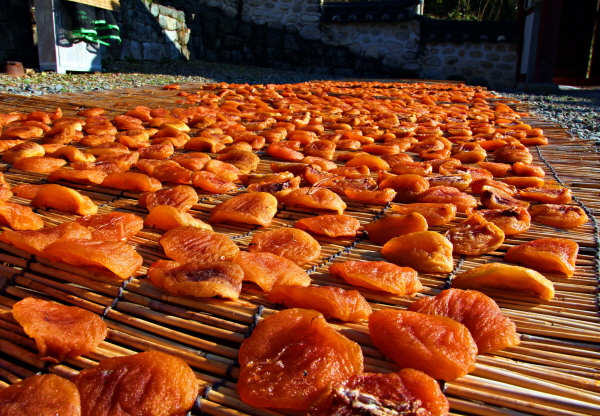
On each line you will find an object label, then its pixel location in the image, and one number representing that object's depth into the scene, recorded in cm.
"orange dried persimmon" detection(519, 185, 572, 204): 52
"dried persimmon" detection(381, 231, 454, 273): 37
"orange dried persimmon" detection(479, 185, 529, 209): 49
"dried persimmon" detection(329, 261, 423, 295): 33
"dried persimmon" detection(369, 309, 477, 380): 25
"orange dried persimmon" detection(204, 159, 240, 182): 59
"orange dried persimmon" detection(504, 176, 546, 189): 57
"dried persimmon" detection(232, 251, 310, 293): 33
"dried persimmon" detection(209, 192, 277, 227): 45
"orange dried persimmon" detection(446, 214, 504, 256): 41
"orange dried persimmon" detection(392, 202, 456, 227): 46
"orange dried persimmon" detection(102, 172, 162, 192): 53
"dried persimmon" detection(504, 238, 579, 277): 37
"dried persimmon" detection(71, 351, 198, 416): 23
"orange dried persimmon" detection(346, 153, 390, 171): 65
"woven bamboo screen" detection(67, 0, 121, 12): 218
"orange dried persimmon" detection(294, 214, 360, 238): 44
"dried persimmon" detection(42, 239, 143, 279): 33
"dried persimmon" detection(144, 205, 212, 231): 42
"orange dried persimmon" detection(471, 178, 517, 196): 55
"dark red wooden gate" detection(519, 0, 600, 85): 268
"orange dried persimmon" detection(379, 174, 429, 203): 53
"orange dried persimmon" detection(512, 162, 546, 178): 63
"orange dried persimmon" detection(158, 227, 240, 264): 36
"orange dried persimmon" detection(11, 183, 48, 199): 50
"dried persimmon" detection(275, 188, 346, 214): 48
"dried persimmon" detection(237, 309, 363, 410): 23
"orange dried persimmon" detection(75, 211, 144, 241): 39
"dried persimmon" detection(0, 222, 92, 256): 36
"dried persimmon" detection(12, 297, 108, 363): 27
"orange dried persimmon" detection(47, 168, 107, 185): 55
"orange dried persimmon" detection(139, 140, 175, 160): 67
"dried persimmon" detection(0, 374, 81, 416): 21
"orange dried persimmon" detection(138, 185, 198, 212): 48
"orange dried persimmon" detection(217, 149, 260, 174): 64
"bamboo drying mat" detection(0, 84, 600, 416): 25
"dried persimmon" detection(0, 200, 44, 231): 40
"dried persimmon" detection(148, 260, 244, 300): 31
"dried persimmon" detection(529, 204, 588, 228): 46
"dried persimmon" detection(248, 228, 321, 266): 38
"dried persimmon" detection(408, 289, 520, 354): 28
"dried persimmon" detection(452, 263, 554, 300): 34
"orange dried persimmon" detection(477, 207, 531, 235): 44
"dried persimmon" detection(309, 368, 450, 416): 22
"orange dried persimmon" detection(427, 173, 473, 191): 56
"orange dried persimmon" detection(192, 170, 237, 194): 55
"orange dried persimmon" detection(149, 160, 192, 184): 57
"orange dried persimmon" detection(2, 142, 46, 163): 63
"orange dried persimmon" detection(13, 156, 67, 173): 59
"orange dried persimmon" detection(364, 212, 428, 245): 43
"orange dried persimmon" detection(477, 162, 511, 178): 65
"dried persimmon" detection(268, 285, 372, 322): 30
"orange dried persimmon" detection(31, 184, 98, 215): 46
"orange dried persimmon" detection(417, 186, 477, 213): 50
